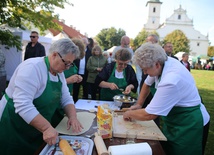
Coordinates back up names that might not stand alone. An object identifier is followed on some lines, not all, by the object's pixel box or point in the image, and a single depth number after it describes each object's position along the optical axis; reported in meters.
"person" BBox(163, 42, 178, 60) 4.86
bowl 2.45
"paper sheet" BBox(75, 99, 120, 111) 2.34
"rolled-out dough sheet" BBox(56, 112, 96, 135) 1.60
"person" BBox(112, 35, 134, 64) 4.98
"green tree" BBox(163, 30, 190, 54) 38.62
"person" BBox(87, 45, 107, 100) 4.65
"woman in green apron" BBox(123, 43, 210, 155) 1.52
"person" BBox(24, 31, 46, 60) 5.43
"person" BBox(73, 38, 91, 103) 4.69
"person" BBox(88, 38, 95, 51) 5.62
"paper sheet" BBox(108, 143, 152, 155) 1.10
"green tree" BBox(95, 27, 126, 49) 35.31
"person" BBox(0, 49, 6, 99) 4.24
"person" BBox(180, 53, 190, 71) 7.33
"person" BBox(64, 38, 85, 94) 2.76
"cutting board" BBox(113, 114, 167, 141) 1.56
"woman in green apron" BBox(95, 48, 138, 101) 2.77
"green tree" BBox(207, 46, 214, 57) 60.97
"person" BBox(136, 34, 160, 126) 3.45
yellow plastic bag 1.49
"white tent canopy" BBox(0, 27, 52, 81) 7.28
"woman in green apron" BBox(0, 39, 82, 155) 1.37
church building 58.59
